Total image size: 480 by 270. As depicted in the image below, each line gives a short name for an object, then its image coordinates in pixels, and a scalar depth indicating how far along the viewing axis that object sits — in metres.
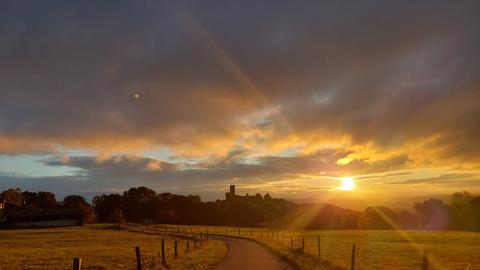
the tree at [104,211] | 191.88
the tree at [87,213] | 143.88
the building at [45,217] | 142.12
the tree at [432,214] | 160.50
